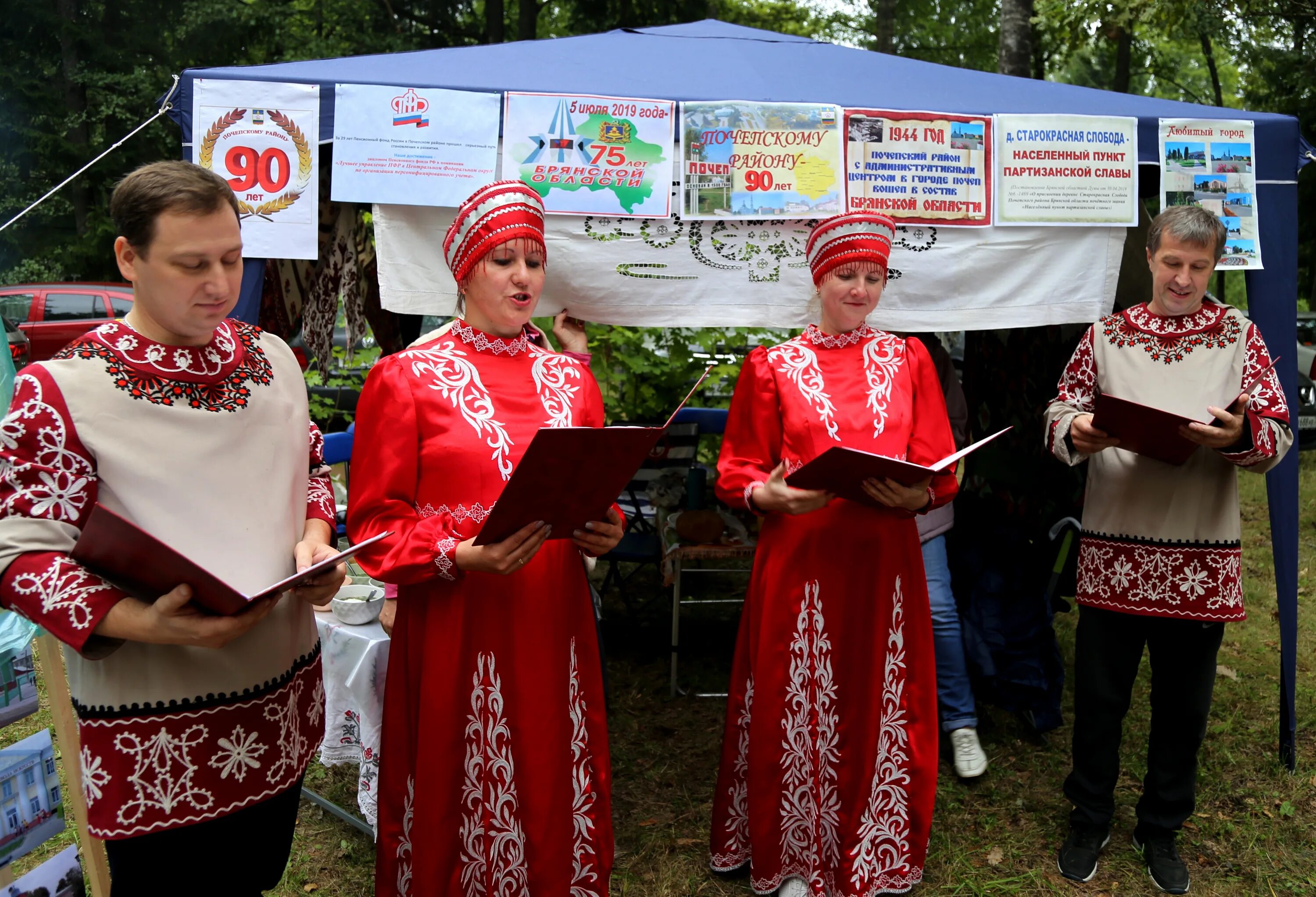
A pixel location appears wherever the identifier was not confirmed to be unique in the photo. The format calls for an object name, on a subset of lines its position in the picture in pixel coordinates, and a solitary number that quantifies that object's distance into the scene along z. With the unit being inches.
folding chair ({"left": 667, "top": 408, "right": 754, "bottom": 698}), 168.9
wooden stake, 88.7
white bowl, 119.3
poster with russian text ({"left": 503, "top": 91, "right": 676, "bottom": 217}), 121.7
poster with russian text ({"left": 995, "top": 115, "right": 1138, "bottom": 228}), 131.6
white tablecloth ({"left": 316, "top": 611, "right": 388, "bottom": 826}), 115.4
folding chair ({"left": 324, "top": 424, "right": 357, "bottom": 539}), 155.6
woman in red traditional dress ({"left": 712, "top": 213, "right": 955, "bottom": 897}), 108.0
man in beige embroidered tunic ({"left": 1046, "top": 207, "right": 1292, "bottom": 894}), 112.1
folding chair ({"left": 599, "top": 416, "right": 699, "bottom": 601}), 192.7
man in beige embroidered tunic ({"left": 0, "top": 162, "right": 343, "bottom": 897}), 60.6
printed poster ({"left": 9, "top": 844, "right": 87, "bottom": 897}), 76.1
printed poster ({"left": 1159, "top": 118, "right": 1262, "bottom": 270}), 134.0
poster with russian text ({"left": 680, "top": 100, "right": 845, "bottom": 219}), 125.6
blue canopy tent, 128.1
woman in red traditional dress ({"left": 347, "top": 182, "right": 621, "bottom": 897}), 84.4
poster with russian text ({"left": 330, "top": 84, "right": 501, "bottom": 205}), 116.7
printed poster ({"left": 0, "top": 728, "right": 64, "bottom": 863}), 75.7
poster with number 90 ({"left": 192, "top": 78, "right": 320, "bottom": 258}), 113.3
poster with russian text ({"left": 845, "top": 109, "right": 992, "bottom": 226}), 128.6
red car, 434.6
